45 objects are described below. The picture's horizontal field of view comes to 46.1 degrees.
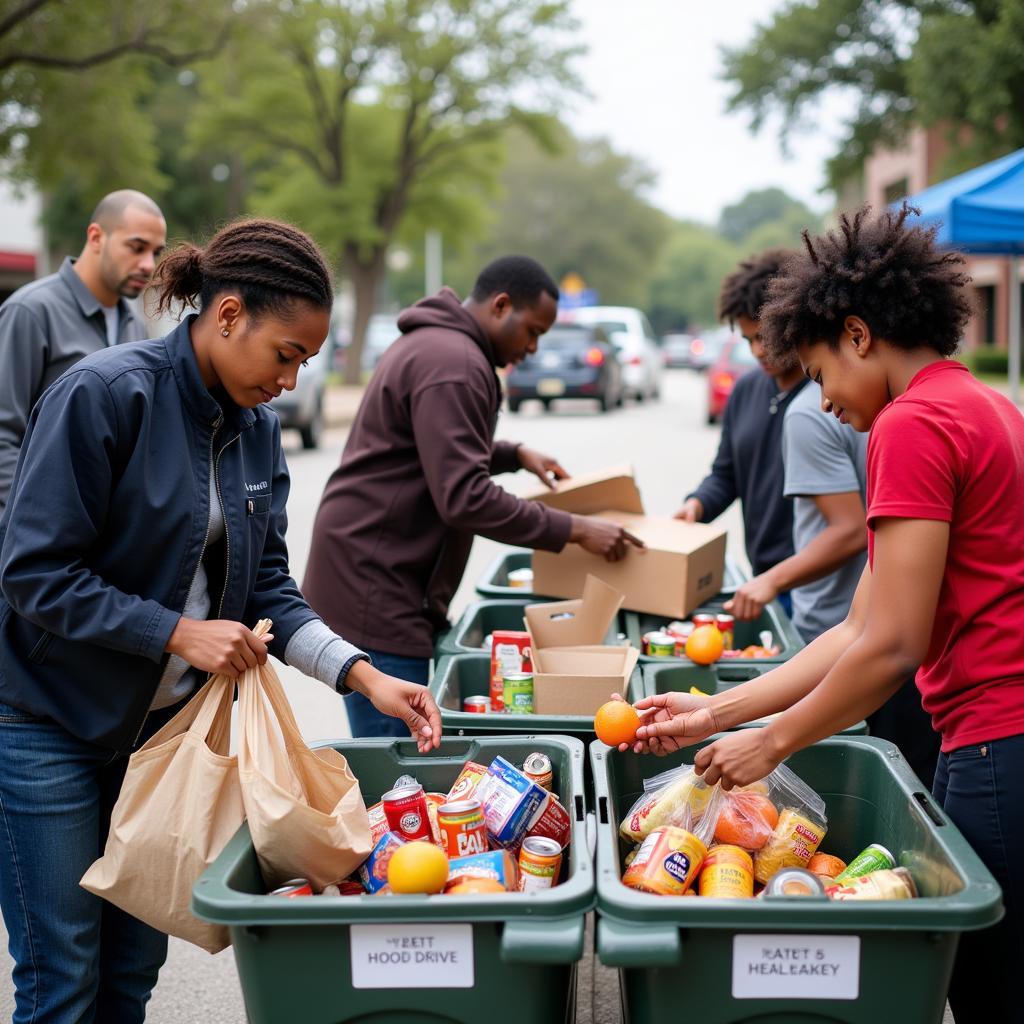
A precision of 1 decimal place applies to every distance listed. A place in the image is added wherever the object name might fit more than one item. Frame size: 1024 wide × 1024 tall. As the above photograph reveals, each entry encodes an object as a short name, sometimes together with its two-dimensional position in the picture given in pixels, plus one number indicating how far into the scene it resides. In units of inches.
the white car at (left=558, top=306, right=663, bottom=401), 967.0
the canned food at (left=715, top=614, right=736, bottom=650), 145.9
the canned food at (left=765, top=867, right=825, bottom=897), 76.4
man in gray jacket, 151.8
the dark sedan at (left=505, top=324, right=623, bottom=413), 827.4
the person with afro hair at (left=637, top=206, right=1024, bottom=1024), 76.6
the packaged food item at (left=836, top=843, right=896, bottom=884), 86.2
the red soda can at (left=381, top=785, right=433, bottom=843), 88.7
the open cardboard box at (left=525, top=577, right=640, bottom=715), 120.7
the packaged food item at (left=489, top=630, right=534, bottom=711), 129.7
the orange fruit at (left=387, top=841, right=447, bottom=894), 75.0
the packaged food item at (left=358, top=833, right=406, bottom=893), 85.1
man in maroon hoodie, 135.3
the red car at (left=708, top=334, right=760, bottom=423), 698.2
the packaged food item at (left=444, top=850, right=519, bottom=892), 81.4
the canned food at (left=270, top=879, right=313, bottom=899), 80.3
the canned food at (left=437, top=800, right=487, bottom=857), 87.0
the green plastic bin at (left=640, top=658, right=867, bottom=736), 131.7
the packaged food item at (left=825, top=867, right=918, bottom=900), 79.3
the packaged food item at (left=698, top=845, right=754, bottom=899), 83.7
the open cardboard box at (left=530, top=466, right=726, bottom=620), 155.0
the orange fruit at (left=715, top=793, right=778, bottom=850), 95.6
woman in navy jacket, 81.8
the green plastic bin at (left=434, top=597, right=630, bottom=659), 144.7
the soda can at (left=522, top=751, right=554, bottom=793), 96.4
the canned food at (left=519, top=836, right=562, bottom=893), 84.1
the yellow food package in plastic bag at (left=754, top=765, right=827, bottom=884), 93.7
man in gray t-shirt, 136.3
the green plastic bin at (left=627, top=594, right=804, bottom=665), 141.7
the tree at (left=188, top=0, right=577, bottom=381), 1039.0
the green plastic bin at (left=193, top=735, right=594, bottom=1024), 70.6
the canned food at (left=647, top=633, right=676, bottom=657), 137.9
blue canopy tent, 343.0
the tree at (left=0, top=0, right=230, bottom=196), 694.5
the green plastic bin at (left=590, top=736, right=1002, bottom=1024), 68.8
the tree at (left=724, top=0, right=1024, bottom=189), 981.2
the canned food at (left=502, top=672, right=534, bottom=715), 121.7
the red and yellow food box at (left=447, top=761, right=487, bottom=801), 95.8
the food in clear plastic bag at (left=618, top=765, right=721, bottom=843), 94.3
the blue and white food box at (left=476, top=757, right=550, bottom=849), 90.4
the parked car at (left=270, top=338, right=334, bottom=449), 597.9
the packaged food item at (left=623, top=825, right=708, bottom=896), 82.5
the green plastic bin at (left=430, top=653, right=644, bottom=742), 112.7
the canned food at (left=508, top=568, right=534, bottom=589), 178.1
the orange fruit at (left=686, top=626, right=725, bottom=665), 132.1
